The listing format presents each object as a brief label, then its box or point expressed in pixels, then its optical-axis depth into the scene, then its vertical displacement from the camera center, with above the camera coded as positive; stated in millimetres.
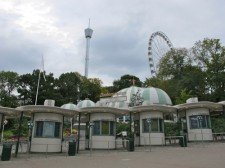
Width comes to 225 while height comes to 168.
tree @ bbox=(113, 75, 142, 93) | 98938 +21306
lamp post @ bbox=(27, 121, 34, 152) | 20788 +766
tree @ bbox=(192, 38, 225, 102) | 51719 +14199
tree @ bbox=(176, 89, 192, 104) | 51469 +8013
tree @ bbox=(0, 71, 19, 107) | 66625 +13764
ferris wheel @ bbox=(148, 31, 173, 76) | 72850 +27618
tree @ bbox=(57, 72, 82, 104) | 78562 +15682
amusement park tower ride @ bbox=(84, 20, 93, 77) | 127925 +52378
